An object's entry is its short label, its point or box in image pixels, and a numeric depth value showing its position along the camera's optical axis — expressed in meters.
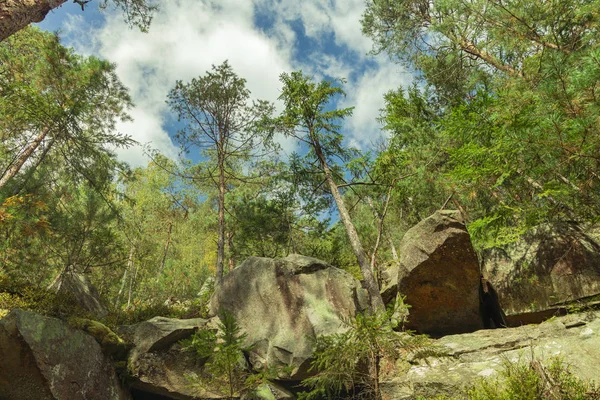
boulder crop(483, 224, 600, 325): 7.58
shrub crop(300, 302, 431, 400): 5.61
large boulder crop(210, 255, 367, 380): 8.26
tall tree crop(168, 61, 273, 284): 14.18
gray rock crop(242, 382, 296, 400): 7.04
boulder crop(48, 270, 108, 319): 9.48
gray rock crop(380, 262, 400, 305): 10.92
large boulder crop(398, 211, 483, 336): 8.91
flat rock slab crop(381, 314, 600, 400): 5.67
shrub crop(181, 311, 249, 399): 6.23
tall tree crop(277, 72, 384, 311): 12.20
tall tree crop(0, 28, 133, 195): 8.20
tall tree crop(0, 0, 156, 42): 5.67
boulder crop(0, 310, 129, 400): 5.84
